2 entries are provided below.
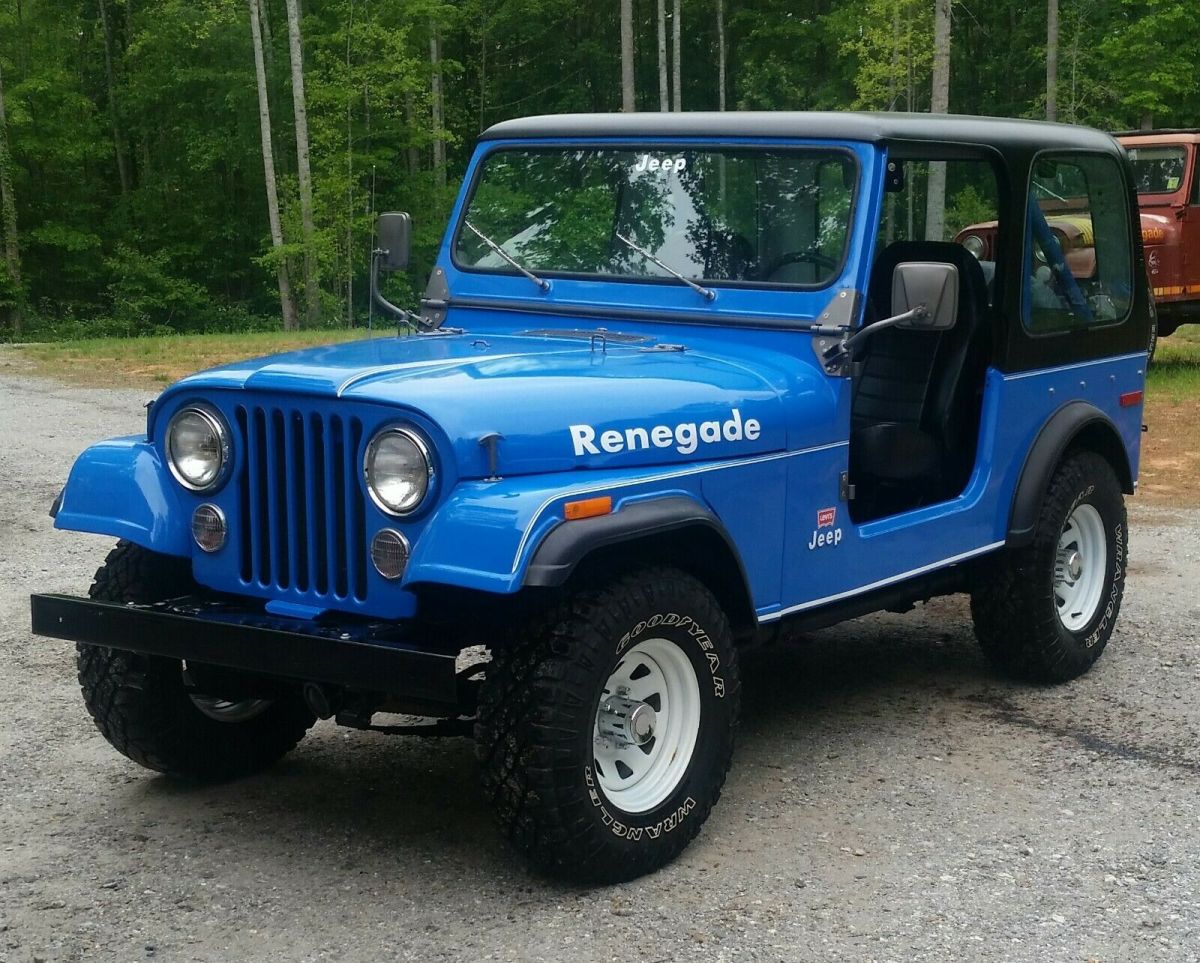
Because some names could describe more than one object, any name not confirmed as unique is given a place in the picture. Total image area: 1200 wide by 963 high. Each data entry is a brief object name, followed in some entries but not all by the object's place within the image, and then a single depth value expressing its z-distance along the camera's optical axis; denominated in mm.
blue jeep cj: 3818
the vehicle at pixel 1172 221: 14867
